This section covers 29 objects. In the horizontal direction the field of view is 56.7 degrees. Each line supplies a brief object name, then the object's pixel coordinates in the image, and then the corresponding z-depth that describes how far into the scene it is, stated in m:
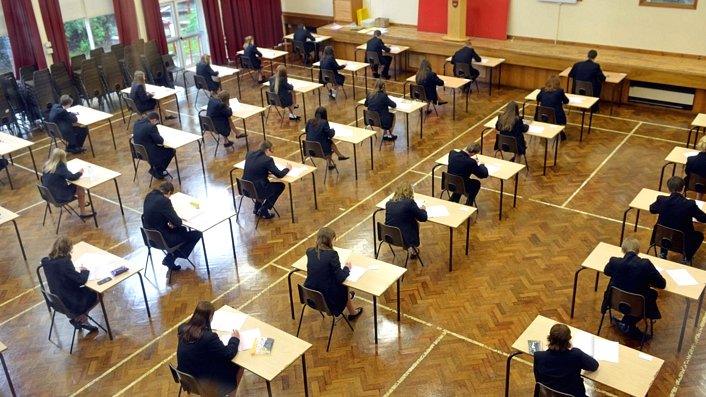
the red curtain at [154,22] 15.12
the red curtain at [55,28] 13.39
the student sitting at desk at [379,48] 14.78
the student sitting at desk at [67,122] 11.11
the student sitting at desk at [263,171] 8.73
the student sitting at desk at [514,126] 9.73
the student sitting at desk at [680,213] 7.14
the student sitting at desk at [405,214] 7.42
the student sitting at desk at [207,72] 13.52
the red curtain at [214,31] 16.34
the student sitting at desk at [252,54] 14.92
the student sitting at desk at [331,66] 13.66
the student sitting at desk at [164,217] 7.58
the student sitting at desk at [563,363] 4.88
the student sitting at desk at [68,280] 6.48
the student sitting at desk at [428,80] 12.20
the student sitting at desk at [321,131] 10.00
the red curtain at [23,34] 12.94
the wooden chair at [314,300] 6.32
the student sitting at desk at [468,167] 8.48
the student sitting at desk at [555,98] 10.78
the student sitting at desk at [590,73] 12.01
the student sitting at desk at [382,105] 11.02
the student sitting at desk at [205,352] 5.27
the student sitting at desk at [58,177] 8.89
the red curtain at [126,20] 14.57
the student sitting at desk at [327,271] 6.32
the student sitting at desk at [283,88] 12.35
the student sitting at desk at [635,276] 6.01
